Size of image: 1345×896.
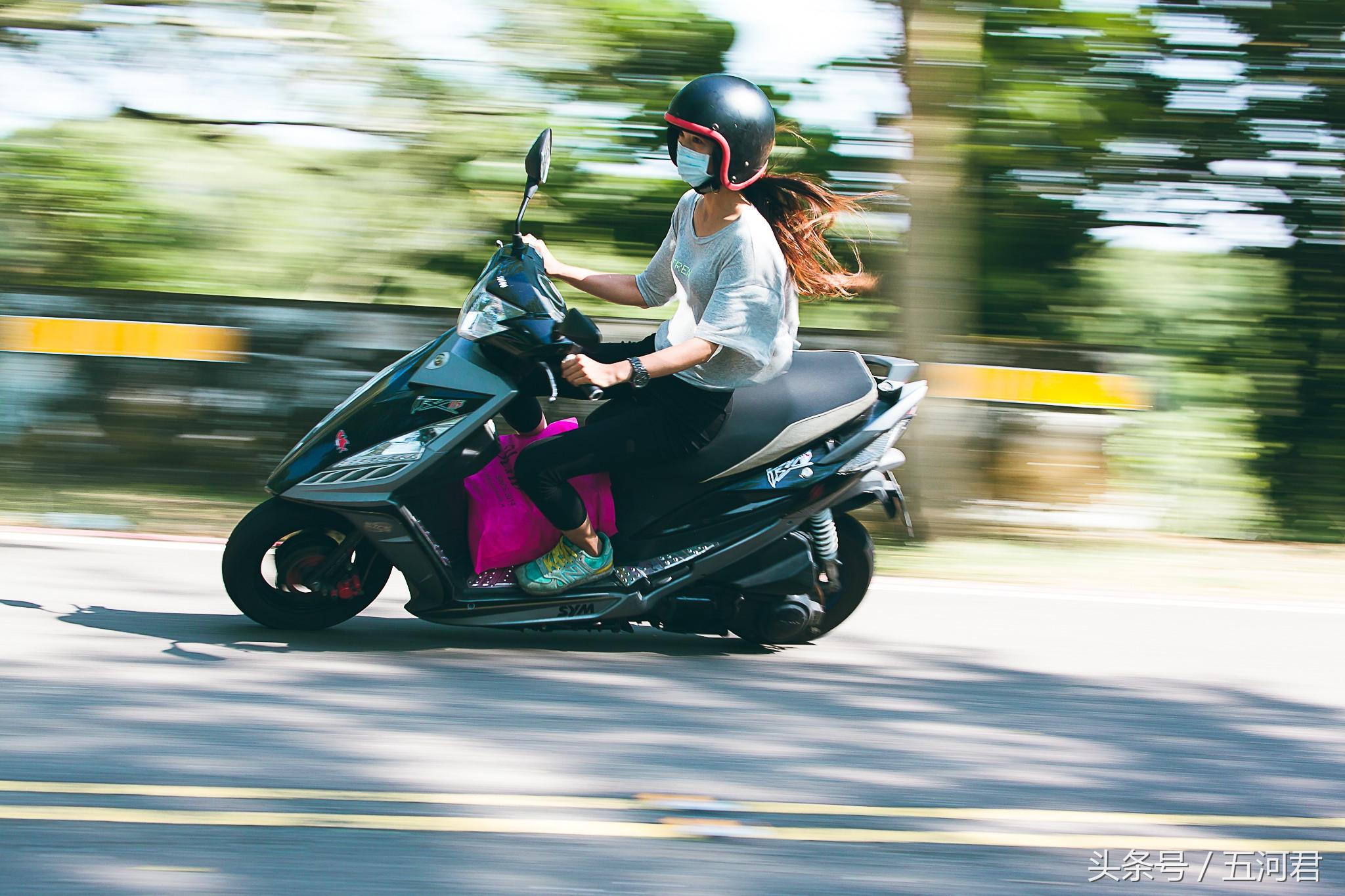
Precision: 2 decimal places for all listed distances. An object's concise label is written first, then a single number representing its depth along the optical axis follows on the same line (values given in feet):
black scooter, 14.93
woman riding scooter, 14.67
